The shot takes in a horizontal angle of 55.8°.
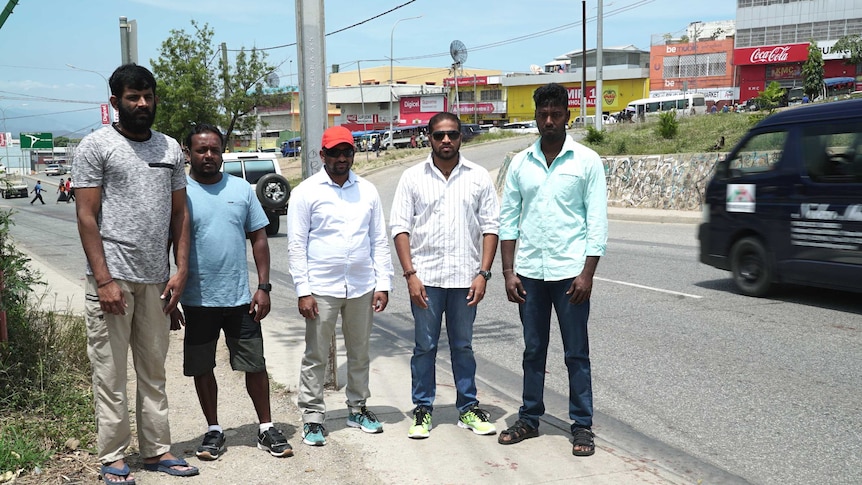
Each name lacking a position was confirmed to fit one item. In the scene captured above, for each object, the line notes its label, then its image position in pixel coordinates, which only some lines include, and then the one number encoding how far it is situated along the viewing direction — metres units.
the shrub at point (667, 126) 26.62
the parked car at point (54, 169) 96.05
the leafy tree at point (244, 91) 46.88
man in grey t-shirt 3.93
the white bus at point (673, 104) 58.86
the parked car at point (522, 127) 66.99
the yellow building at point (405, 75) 121.56
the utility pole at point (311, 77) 6.01
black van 8.40
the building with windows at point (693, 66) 75.94
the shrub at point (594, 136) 29.14
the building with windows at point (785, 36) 65.81
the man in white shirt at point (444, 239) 4.84
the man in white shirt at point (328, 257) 4.73
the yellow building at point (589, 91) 81.56
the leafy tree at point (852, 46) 56.50
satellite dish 62.31
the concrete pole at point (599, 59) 29.23
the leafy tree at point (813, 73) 44.55
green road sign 62.73
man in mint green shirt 4.54
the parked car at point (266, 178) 17.03
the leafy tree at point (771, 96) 26.52
